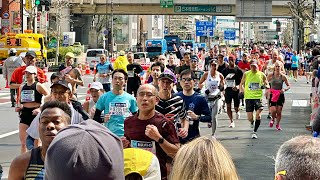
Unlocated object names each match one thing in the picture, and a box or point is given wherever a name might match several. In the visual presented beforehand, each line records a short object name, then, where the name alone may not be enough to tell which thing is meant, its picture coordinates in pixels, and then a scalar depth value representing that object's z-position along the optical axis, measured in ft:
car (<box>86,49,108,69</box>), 178.60
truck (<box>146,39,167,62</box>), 221.46
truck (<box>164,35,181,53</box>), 275.39
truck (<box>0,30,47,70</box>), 152.25
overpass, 240.53
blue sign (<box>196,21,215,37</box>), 243.81
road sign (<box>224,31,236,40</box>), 279.69
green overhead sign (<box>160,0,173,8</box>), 230.27
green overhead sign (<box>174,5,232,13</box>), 243.81
